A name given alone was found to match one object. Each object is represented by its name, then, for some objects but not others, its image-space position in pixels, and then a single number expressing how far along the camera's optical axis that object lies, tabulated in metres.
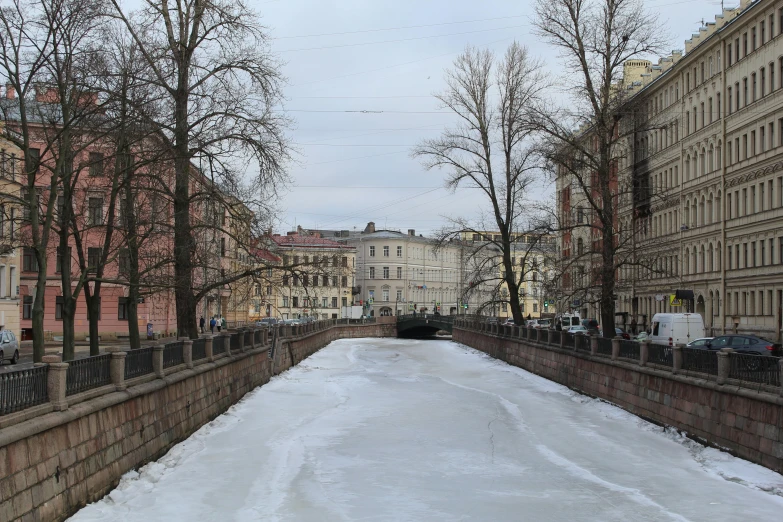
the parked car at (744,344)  31.73
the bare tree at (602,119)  33.25
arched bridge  97.12
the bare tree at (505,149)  48.91
